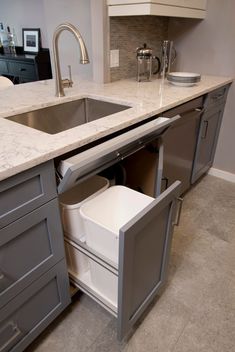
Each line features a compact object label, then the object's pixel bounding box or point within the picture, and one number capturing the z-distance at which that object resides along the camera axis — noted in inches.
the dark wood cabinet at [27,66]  127.3
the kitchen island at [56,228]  30.2
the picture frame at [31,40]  136.0
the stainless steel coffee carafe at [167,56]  78.9
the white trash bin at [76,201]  40.7
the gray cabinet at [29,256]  29.8
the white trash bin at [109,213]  36.6
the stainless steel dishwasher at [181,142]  61.0
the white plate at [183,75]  68.2
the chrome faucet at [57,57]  46.1
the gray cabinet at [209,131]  74.4
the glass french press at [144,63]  70.5
